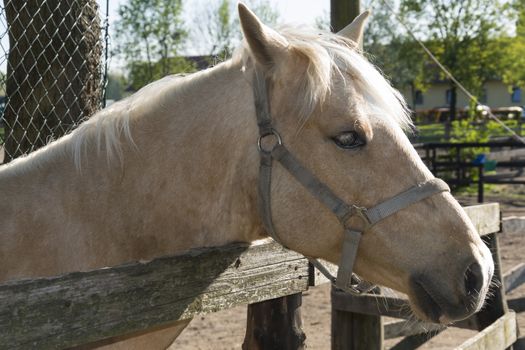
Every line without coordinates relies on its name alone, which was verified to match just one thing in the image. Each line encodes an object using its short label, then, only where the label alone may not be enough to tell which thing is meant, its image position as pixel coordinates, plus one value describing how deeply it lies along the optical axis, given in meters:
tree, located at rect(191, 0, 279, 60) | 33.67
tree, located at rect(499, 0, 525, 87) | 41.62
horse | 2.23
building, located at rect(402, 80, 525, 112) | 67.44
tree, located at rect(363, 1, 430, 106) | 51.44
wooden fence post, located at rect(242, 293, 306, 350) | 3.48
